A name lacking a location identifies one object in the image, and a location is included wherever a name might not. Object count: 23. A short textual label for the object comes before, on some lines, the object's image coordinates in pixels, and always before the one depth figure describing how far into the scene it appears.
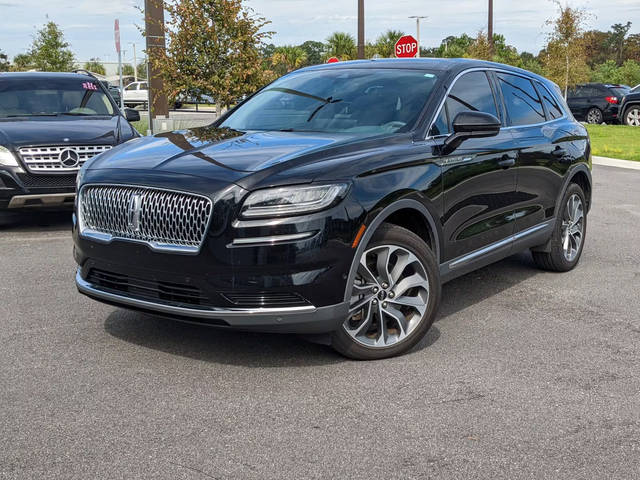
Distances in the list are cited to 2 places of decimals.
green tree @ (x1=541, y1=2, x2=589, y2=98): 37.03
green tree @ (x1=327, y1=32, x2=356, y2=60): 60.66
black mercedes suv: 8.41
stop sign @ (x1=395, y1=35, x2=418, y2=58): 21.22
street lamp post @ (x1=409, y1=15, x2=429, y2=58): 39.54
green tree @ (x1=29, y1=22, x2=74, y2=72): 42.66
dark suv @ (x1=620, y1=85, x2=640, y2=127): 27.12
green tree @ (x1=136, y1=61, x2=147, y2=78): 99.43
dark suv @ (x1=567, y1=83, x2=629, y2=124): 29.64
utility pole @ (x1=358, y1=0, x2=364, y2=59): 26.53
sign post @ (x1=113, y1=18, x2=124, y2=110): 15.89
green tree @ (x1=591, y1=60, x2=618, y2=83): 52.00
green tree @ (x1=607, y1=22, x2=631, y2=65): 98.19
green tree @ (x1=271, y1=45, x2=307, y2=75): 69.47
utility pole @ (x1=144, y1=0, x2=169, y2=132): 17.36
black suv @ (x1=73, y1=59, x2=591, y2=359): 4.16
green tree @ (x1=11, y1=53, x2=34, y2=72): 52.64
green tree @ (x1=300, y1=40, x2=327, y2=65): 102.59
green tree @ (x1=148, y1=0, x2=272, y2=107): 16.66
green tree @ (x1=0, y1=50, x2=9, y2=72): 74.39
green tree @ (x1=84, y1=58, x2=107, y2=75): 84.38
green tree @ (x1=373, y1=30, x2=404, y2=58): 56.09
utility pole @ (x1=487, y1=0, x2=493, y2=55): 40.72
